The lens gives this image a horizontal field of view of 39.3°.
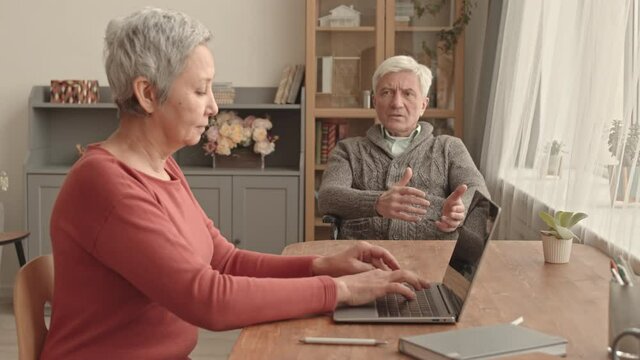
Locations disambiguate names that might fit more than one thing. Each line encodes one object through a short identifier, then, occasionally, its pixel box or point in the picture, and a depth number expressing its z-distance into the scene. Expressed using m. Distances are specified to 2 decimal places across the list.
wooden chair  1.76
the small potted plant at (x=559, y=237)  2.38
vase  4.99
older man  3.23
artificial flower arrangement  4.86
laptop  1.77
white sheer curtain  2.57
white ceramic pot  2.39
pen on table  1.64
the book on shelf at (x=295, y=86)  4.91
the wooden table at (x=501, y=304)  1.62
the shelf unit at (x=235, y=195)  4.80
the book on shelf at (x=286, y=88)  4.91
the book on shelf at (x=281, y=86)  4.93
